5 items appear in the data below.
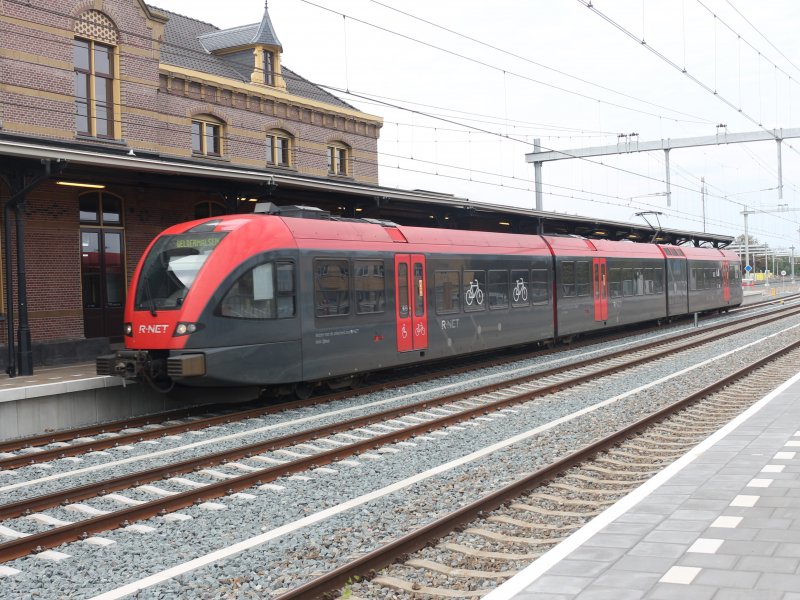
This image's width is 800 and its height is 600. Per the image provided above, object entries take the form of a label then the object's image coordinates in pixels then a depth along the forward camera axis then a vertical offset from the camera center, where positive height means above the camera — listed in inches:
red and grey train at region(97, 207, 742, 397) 465.1 -1.2
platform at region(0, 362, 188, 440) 459.2 -56.4
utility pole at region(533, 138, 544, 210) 1170.6 +173.8
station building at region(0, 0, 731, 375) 582.6 +96.4
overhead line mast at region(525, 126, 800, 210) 1068.0 +194.4
